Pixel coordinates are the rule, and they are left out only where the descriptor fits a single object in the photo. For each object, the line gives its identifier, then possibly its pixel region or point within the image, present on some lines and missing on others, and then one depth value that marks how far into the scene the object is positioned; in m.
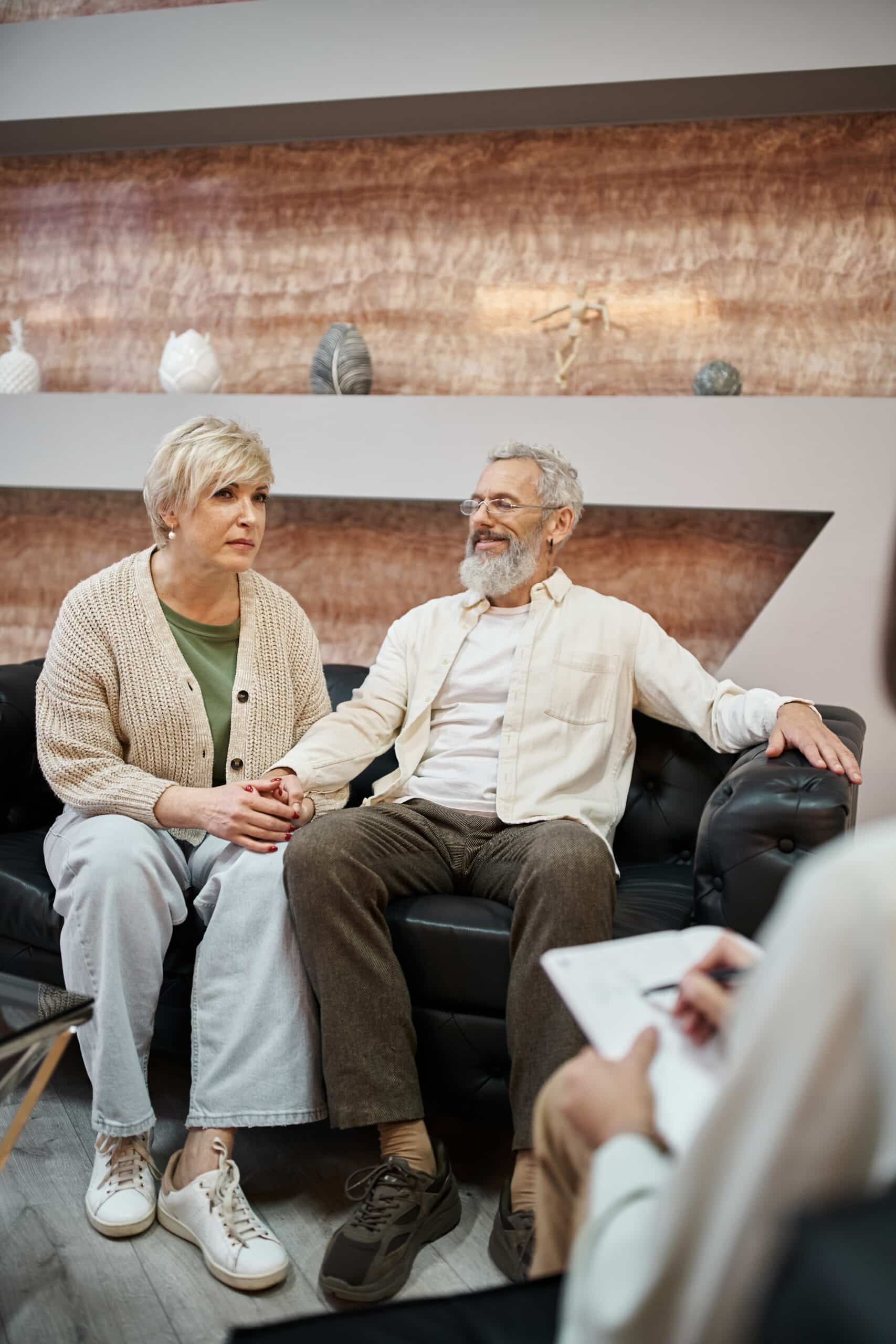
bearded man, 1.69
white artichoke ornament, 3.26
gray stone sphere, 2.91
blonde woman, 1.75
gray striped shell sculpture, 3.14
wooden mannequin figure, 3.07
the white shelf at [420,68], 2.75
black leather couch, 1.77
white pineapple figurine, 3.43
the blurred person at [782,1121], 0.55
